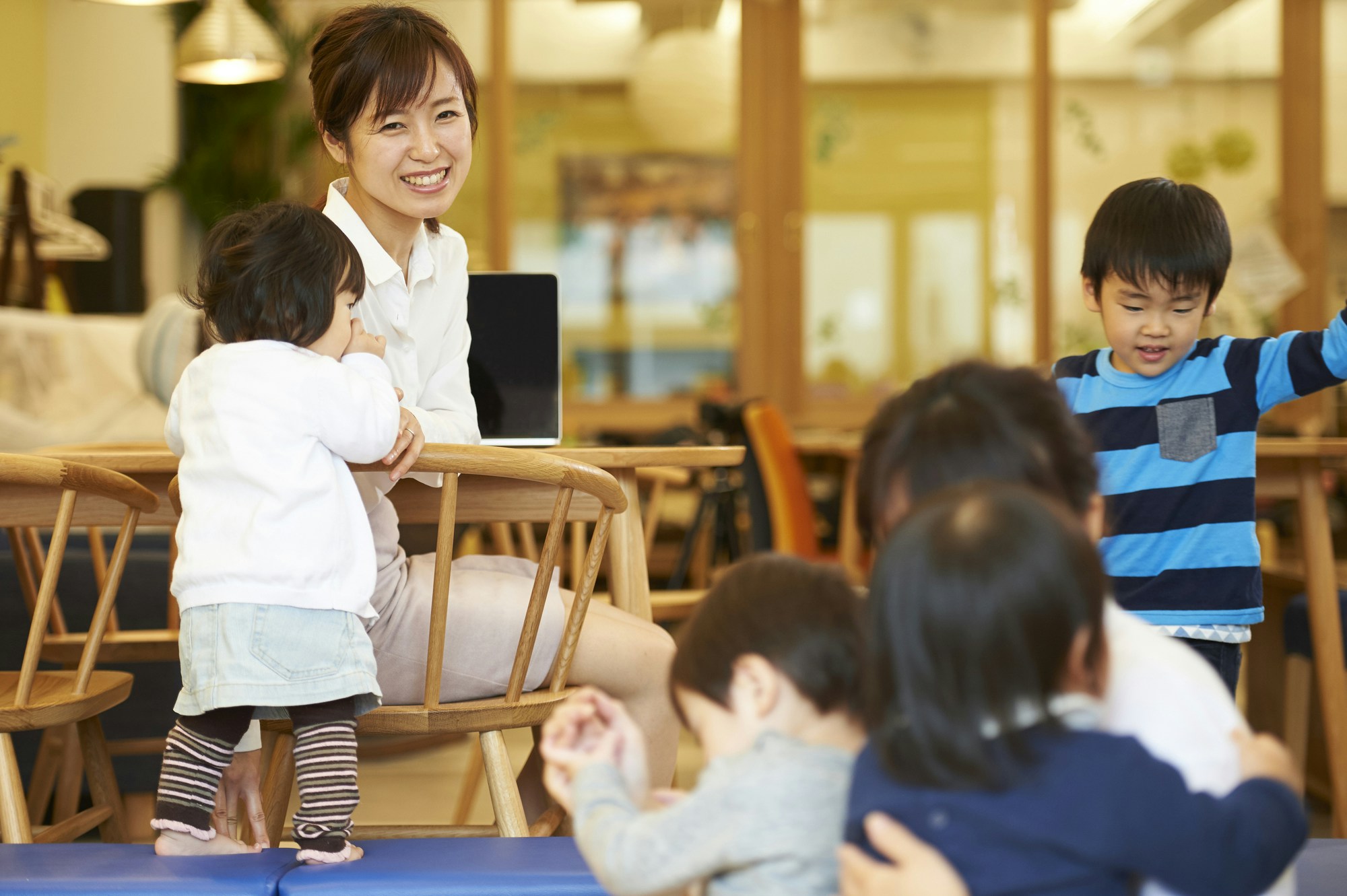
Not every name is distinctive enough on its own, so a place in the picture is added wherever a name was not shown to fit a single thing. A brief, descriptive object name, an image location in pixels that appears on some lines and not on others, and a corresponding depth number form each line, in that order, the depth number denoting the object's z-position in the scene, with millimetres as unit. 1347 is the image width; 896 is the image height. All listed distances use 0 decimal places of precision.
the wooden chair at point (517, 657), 3390
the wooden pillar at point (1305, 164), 9968
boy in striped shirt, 3506
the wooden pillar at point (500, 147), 9873
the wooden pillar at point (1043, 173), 10120
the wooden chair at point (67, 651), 3852
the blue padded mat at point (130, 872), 3229
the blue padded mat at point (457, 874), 3234
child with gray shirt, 2987
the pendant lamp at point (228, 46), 7056
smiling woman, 3485
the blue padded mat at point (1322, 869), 3216
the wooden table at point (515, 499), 3590
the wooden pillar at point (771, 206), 10063
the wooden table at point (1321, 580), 4122
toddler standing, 3295
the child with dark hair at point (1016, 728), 2851
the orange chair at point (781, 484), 5444
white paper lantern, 9974
